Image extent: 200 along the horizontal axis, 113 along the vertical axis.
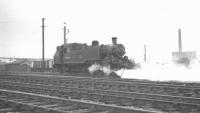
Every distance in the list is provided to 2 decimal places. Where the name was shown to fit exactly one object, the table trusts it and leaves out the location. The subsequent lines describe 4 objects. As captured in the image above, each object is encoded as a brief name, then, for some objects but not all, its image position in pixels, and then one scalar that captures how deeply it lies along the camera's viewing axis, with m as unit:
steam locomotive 20.59
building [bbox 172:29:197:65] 37.27
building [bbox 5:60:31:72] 36.25
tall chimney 48.91
